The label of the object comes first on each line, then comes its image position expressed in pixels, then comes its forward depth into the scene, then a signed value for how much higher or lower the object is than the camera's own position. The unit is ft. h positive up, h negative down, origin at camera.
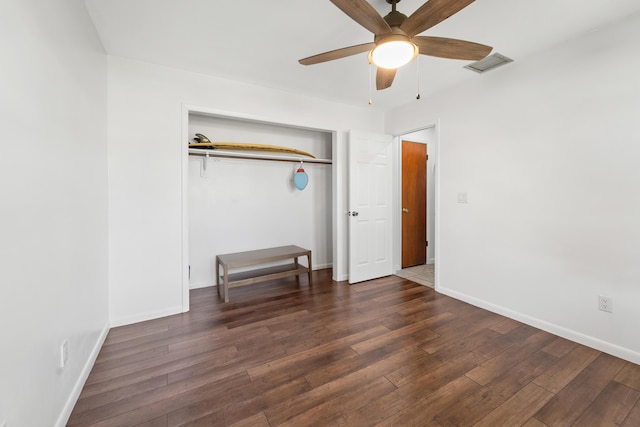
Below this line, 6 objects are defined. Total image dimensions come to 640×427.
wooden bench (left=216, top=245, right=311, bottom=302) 10.25 -2.19
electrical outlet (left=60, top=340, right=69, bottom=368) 4.67 -2.49
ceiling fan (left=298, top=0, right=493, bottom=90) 4.56 +3.48
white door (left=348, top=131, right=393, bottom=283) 12.07 +0.27
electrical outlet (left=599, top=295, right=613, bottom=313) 6.80 -2.38
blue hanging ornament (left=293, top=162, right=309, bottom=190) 12.87 +1.64
